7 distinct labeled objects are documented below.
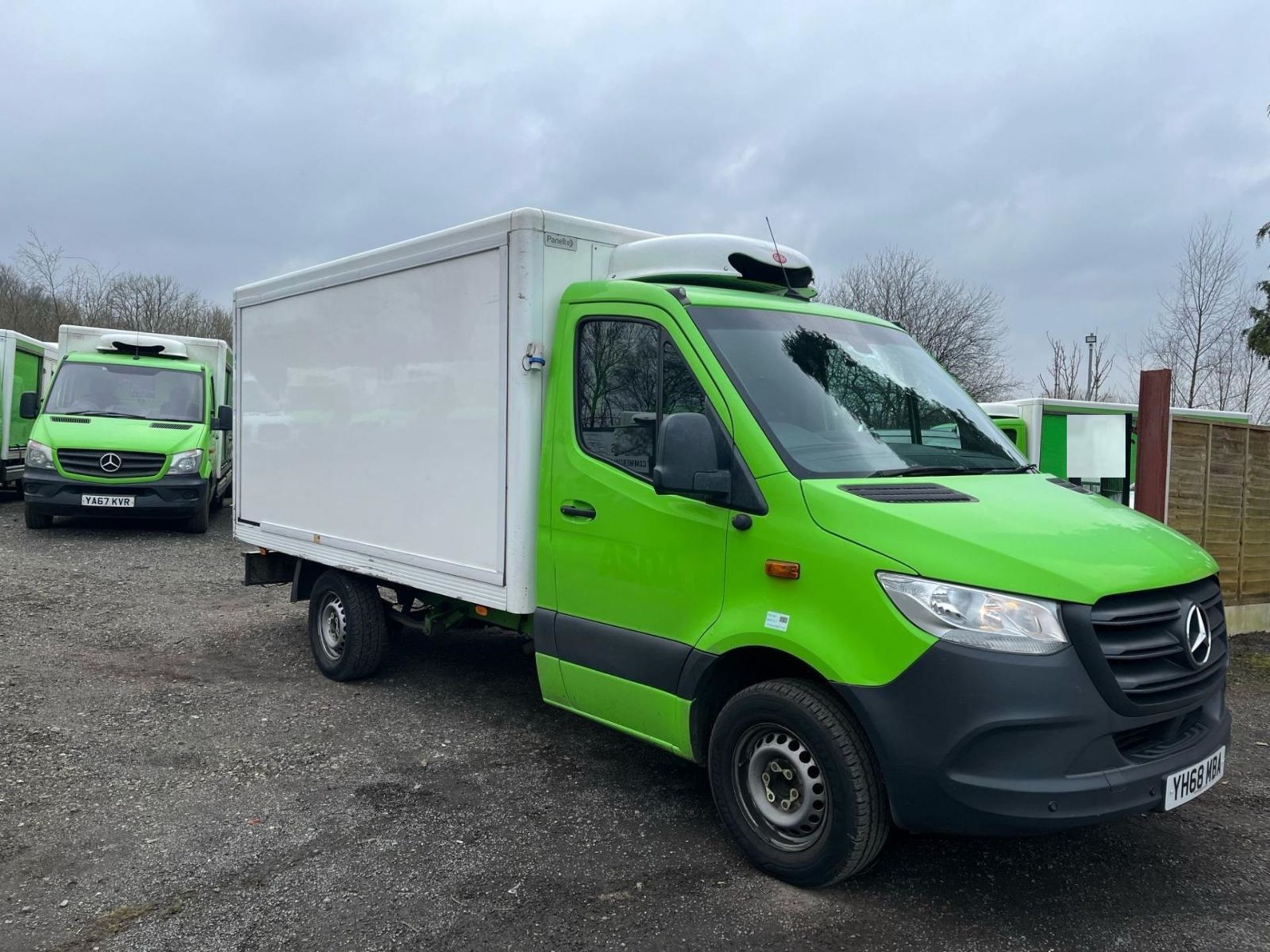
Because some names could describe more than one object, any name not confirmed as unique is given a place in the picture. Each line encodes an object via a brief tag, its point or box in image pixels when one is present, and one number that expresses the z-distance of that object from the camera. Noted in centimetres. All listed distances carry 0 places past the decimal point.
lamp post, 2688
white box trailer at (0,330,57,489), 1505
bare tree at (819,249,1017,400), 2973
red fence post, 755
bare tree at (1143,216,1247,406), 2166
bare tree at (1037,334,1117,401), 2750
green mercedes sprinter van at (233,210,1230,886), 323
